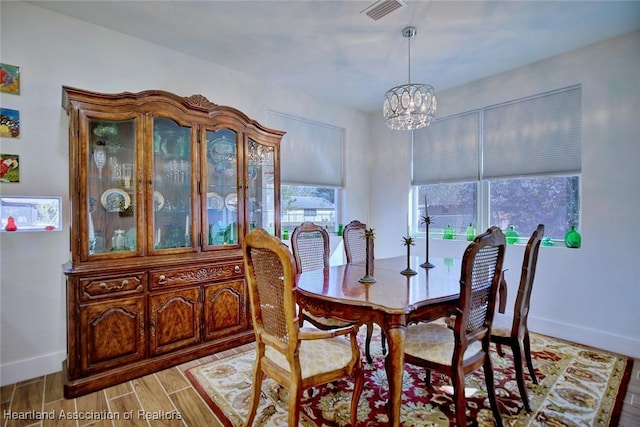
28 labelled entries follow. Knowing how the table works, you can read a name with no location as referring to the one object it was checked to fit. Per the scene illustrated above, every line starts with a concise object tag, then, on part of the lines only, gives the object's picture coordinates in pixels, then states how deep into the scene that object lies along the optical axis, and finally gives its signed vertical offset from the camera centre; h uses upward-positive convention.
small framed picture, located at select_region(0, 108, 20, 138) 2.27 +0.63
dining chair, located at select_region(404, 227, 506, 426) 1.61 -0.66
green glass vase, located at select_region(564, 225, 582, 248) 3.05 -0.27
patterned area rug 1.89 -1.23
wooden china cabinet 2.23 -0.18
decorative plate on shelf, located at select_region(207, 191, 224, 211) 2.94 +0.09
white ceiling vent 2.26 +1.47
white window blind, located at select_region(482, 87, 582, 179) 3.10 +0.78
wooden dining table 1.57 -0.47
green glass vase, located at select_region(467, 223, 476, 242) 3.75 -0.26
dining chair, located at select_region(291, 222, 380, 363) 2.67 -0.34
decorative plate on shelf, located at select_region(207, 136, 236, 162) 2.93 +0.58
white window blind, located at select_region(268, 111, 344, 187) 3.95 +0.78
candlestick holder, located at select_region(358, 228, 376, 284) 2.05 -0.42
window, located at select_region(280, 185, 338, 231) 4.06 +0.06
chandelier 2.56 +0.87
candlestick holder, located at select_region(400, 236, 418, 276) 2.24 -0.43
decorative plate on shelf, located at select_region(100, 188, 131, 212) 2.44 +0.08
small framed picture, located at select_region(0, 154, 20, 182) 2.26 +0.31
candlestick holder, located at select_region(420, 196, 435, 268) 2.47 -0.43
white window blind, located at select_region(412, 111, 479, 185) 3.79 +0.75
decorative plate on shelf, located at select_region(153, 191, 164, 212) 2.61 +0.09
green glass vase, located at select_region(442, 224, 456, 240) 3.97 -0.29
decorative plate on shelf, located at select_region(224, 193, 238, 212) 3.06 +0.08
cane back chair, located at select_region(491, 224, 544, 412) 1.94 -0.70
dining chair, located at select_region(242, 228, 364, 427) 1.50 -0.66
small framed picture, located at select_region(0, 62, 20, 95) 2.28 +0.95
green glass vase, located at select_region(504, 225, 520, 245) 3.46 -0.28
